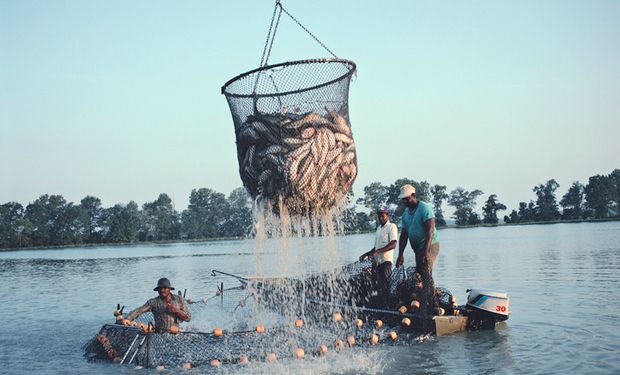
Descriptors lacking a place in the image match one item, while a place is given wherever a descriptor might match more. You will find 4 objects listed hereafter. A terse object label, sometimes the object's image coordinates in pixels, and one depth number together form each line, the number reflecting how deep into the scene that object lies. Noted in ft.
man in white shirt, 30.81
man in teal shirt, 27.96
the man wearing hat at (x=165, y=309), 26.50
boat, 26.30
